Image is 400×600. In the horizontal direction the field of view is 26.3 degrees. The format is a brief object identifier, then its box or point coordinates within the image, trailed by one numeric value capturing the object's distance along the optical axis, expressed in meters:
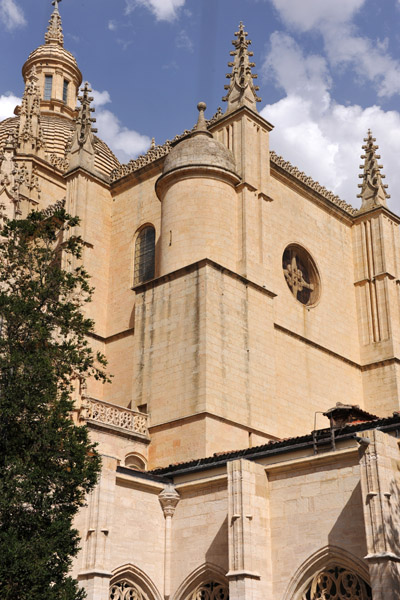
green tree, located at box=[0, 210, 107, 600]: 13.21
